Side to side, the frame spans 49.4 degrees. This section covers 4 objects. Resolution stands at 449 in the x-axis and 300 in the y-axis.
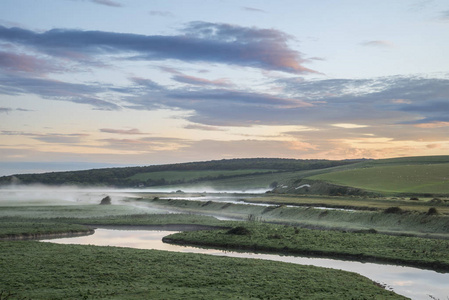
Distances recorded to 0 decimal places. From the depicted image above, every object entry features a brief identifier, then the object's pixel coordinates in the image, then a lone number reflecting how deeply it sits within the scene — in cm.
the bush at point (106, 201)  11381
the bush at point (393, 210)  6087
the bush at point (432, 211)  5627
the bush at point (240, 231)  5225
